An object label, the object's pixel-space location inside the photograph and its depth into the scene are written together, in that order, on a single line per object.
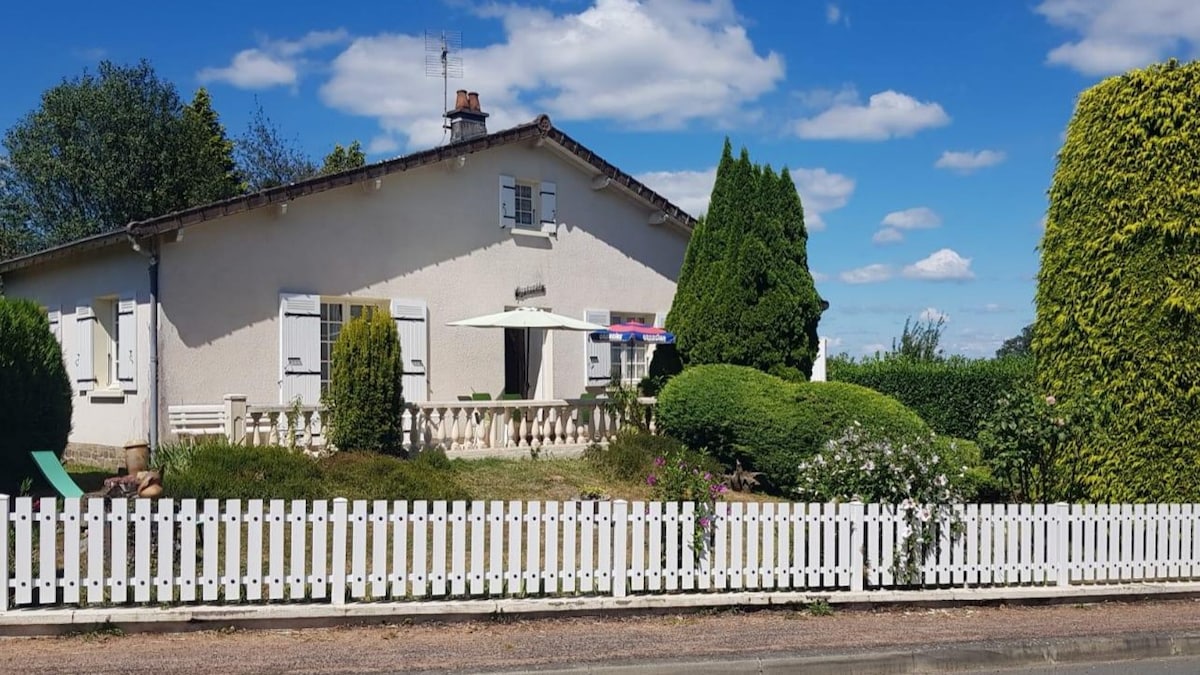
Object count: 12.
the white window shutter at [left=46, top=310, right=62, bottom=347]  17.30
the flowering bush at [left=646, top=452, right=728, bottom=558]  8.51
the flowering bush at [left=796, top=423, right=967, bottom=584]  8.92
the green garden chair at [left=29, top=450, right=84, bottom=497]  8.90
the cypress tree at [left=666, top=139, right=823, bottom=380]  15.73
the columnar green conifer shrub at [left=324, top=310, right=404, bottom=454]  13.35
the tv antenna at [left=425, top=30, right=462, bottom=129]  23.28
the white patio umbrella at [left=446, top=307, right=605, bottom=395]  16.05
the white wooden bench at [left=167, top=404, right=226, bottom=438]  13.91
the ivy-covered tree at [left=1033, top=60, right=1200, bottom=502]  10.35
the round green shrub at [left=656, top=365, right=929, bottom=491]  13.03
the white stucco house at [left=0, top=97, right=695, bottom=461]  14.86
